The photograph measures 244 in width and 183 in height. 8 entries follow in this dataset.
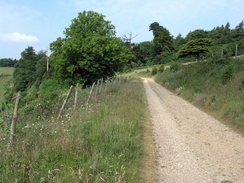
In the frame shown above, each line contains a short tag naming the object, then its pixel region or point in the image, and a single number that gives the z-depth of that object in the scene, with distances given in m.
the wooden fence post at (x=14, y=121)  4.30
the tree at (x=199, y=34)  71.42
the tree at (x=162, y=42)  77.24
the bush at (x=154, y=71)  48.66
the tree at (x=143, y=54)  80.44
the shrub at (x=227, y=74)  13.91
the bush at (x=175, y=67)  34.27
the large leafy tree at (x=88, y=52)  21.86
